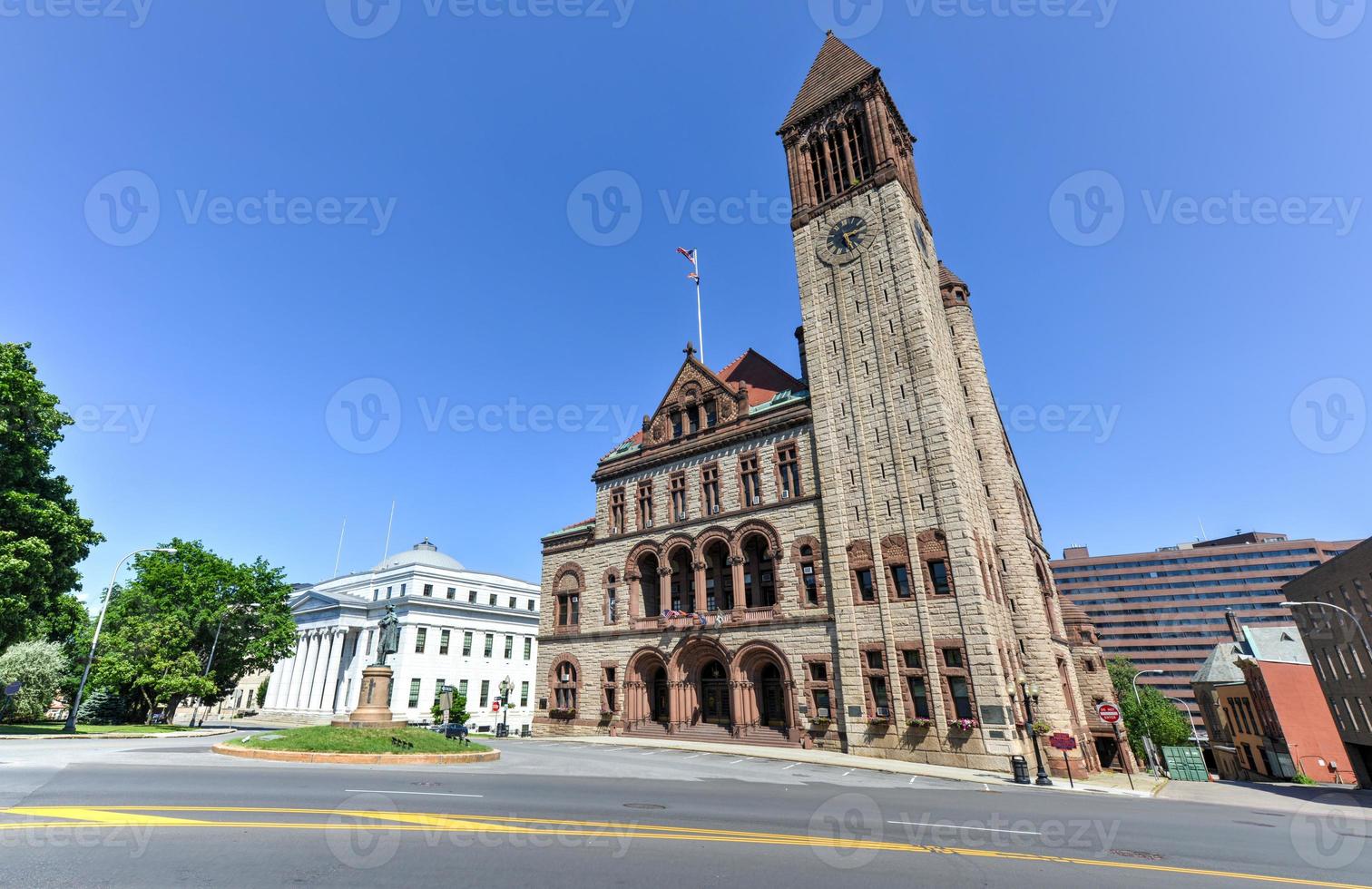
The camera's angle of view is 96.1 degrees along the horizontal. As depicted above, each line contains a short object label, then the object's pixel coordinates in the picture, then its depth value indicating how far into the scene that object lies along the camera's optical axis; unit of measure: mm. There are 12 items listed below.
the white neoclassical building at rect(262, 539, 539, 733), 58000
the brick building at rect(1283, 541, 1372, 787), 32688
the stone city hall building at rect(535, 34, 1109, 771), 28672
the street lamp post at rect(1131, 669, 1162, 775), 61750
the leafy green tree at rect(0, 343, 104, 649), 26736
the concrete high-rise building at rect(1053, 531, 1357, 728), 124812
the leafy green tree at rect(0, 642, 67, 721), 32906
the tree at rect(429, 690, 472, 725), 48125
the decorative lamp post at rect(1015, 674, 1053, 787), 22752
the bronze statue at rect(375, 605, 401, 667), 23969
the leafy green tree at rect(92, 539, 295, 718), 37219
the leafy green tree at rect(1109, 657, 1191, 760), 64938
